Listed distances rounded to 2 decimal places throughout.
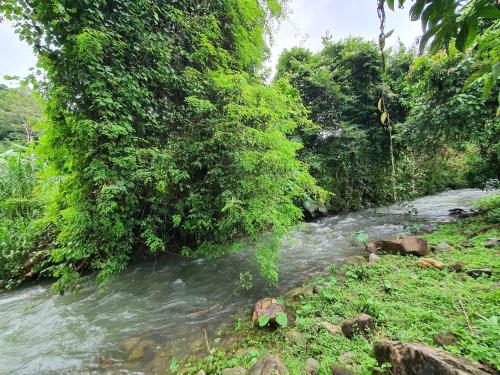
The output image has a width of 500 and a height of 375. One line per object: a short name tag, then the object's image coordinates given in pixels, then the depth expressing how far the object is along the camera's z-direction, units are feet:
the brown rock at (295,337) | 7.49
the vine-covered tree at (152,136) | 10.35
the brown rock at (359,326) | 7.18
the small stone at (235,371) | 6.69
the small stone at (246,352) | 7.36
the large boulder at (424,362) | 4.48
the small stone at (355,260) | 13.06
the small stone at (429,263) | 10.63
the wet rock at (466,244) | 12.81
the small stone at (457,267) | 10.06
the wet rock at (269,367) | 6.19
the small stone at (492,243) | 11.90
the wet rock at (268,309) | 8.70
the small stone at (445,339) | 5.73
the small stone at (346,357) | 6.26
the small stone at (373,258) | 12.54
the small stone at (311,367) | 6.22
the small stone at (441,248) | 12.87
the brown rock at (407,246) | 12.85
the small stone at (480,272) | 9.20
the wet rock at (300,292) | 10.39
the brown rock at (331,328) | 7.52
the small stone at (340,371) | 5.80
